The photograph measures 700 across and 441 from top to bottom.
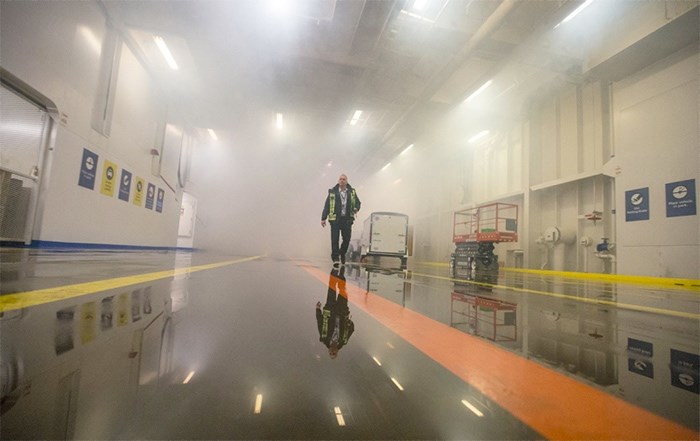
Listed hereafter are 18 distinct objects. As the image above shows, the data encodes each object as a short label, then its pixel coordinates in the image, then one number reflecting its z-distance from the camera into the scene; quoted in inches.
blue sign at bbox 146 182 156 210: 415.2
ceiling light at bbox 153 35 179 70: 349.1
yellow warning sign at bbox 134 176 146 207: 382.3
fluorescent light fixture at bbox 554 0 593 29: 244.1
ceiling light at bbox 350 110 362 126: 489.7
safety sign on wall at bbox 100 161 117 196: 314.0
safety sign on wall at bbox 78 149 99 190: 281.9
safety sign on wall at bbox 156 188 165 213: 450.5
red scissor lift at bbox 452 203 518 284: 306.8
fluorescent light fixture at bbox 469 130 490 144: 484.7
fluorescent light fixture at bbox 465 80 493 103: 360.2
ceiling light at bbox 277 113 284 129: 508.6
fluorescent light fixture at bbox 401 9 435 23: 276.1
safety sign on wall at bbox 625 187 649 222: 255.9
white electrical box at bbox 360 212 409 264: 474.3
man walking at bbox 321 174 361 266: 287.9
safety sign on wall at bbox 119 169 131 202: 348.4
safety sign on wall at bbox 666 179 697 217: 225.6
